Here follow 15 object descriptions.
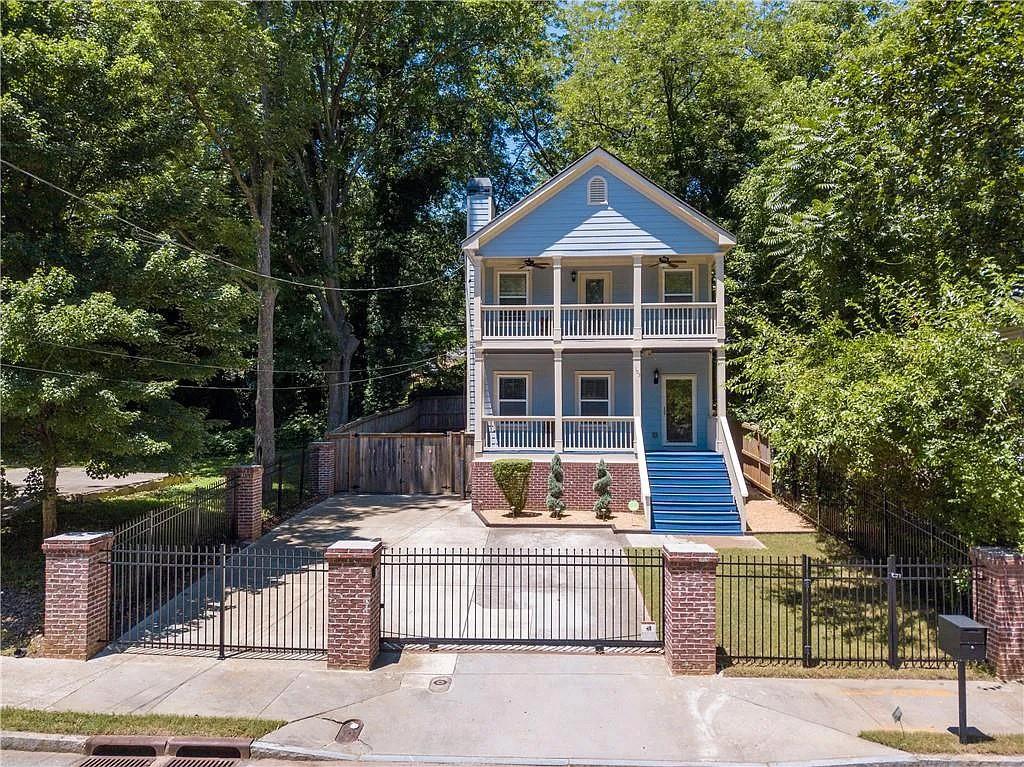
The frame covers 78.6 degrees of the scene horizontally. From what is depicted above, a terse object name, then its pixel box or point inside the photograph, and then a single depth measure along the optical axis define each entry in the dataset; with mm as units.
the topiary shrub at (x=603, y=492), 15727
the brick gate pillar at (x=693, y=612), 7582
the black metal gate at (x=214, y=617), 8398
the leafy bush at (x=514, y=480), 15695
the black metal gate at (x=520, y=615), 8539
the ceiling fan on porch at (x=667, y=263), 18978
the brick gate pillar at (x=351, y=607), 7766
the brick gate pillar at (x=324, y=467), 19016
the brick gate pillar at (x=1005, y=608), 7379
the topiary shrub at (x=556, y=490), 15930
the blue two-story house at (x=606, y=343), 16797
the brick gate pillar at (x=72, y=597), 8031
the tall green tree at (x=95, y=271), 9695
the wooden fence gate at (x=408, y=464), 19328
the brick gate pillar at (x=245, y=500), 14031
